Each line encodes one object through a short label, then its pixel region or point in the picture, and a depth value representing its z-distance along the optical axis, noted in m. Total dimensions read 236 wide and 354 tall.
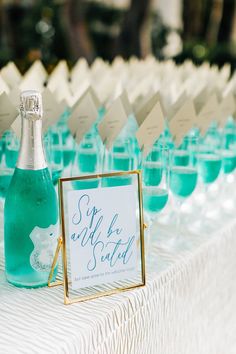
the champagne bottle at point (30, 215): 0.93
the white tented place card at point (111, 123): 1.31
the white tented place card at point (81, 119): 1.41
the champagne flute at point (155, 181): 1.14
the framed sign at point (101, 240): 0.90
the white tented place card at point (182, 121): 1.35
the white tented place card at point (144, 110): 1.37
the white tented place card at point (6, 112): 1.17
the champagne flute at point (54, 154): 1.32
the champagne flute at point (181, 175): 1.29
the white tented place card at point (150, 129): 1.16
